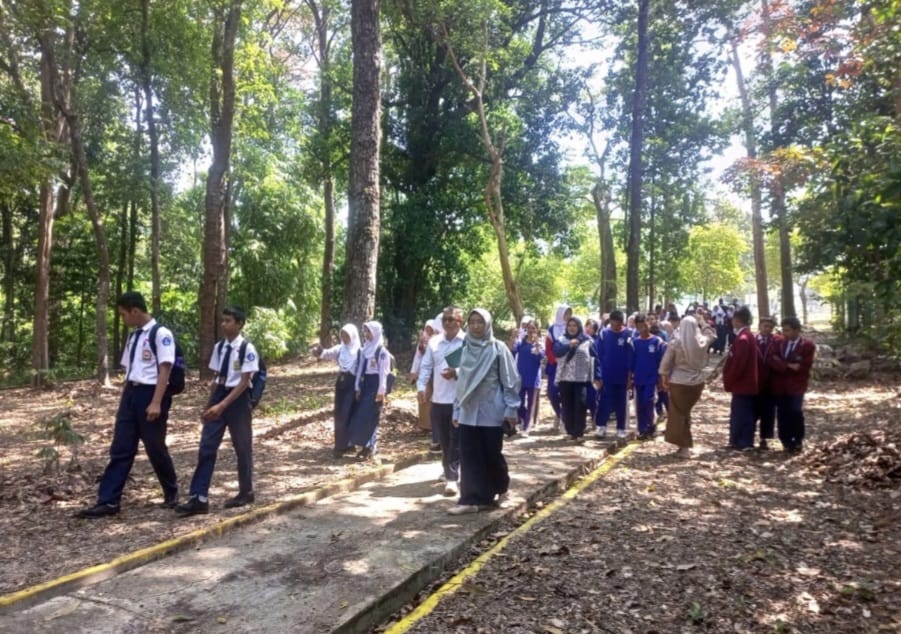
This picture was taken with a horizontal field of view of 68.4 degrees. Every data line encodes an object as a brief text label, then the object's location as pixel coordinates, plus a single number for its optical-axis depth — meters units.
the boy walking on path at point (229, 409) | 5.95
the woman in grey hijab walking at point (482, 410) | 5.85
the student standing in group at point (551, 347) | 10.06
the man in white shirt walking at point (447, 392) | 6.69
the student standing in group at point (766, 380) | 8.64
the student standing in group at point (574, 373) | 9.45
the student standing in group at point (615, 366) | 9.66
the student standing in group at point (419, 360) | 8.77
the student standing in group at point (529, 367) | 10.12
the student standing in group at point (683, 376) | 8.38
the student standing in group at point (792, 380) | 8.41
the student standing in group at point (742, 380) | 8.56
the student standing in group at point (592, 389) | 9.98
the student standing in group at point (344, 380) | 8.51
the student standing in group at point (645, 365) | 9.52
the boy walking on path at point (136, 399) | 5.81
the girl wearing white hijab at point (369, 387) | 8.30
